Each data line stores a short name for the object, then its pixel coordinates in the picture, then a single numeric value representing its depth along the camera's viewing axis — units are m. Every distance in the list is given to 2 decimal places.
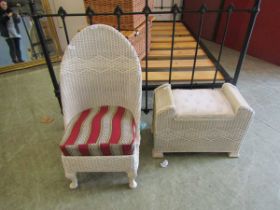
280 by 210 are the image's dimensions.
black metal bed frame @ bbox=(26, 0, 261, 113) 1.33
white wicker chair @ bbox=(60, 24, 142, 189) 1.20
